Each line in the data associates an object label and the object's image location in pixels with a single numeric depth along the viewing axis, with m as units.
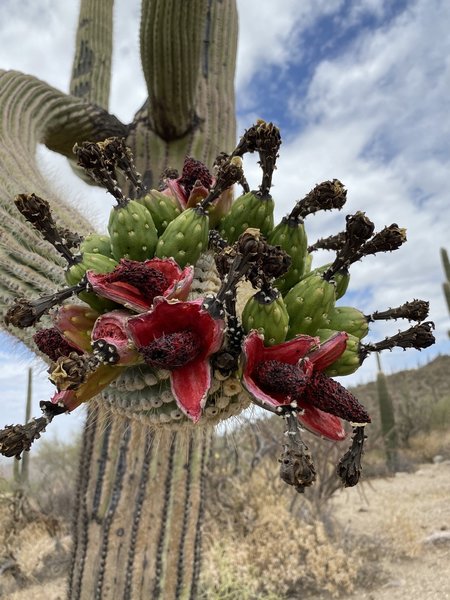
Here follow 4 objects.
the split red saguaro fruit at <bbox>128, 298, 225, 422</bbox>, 0.30
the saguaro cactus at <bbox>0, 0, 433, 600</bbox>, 0.30
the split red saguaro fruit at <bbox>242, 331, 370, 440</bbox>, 0.30
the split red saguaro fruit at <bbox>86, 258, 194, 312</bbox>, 0.32
